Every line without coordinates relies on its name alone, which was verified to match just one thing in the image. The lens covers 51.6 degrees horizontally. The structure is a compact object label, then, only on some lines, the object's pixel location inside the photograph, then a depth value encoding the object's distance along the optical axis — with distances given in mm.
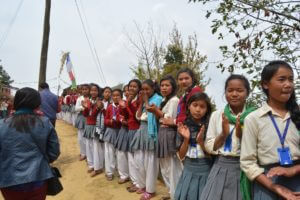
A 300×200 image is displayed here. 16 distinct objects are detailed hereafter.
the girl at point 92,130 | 6359
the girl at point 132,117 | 5117
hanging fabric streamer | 12898
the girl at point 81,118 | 7082
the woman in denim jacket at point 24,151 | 2898
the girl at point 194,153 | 3039
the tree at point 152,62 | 13045
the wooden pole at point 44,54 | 10109
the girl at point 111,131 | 5684
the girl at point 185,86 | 3619
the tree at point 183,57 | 12578
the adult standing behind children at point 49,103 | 6629
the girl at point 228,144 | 2553
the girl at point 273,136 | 1967
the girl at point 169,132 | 4168
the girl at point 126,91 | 5408
